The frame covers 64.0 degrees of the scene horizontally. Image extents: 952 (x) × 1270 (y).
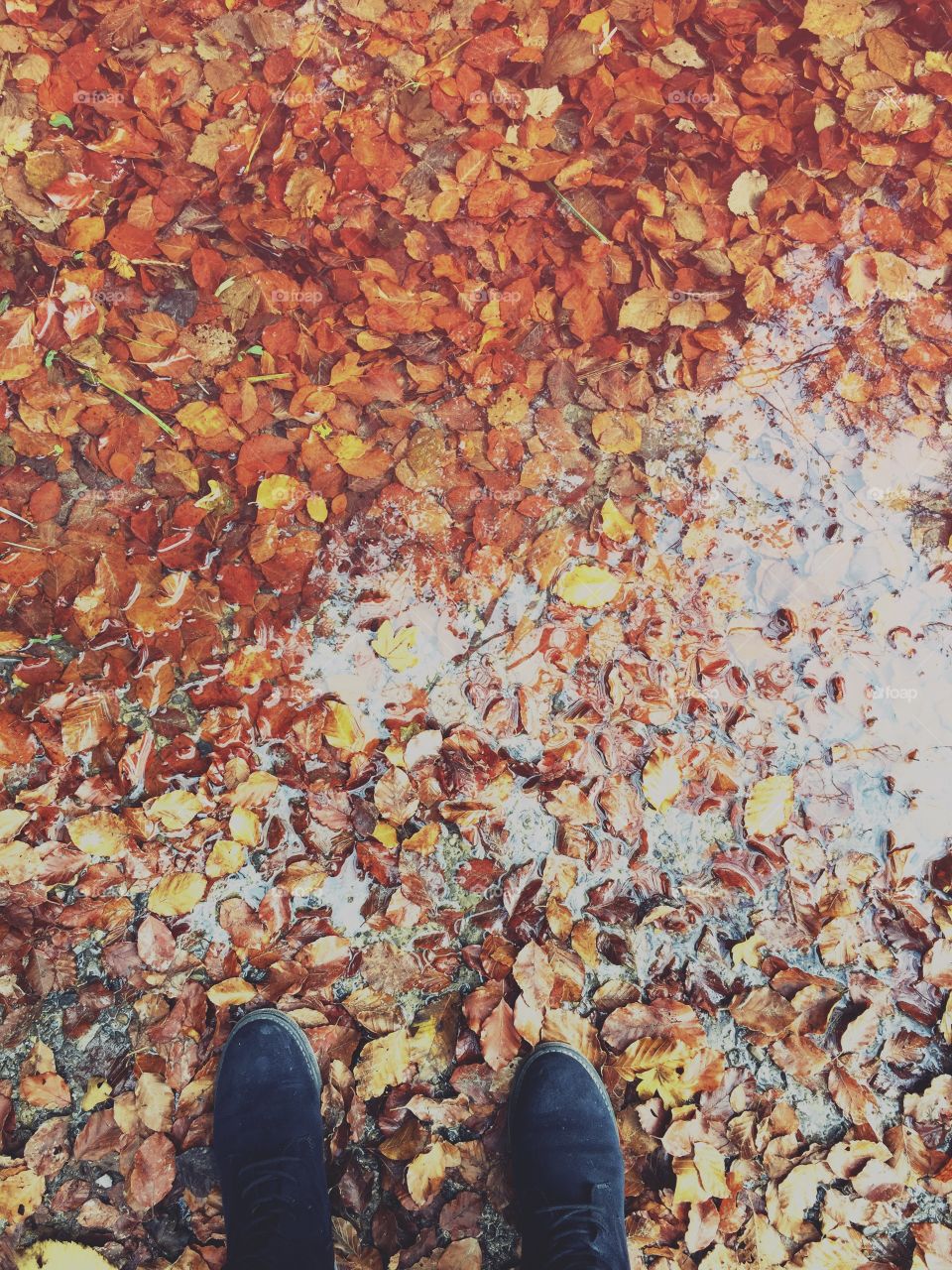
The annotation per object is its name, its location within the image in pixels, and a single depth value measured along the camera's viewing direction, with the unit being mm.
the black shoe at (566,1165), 1461
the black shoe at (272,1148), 1453
